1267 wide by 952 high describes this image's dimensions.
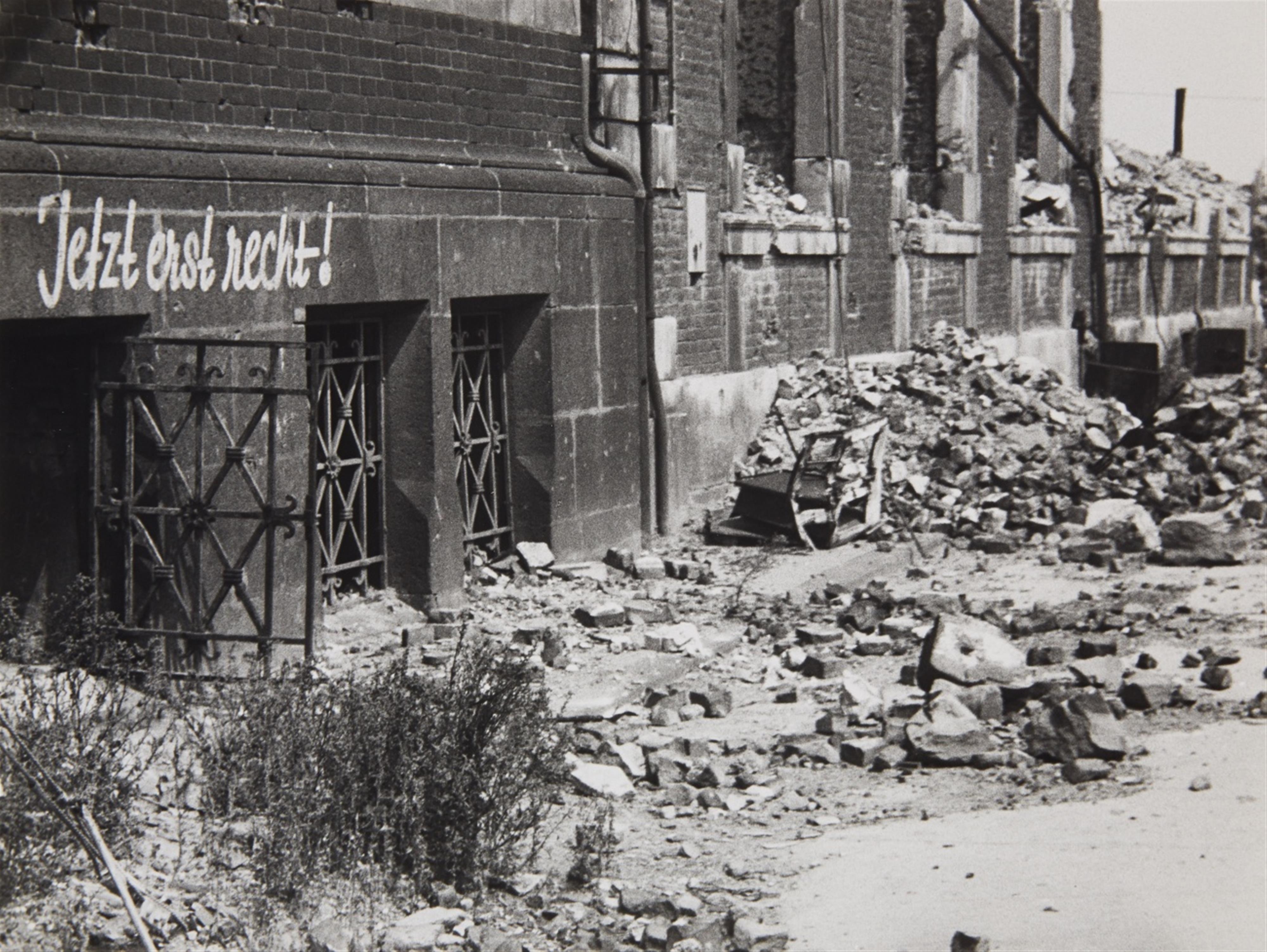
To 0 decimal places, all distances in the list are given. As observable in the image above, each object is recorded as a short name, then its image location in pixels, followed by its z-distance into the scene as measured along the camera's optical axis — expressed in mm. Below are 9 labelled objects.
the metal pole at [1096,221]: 20562
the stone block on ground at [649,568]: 11273
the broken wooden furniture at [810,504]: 12047
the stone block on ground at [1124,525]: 12070
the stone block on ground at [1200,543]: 11578
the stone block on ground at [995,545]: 12312
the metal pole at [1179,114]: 38031
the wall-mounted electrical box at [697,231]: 12734
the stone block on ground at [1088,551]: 11750
